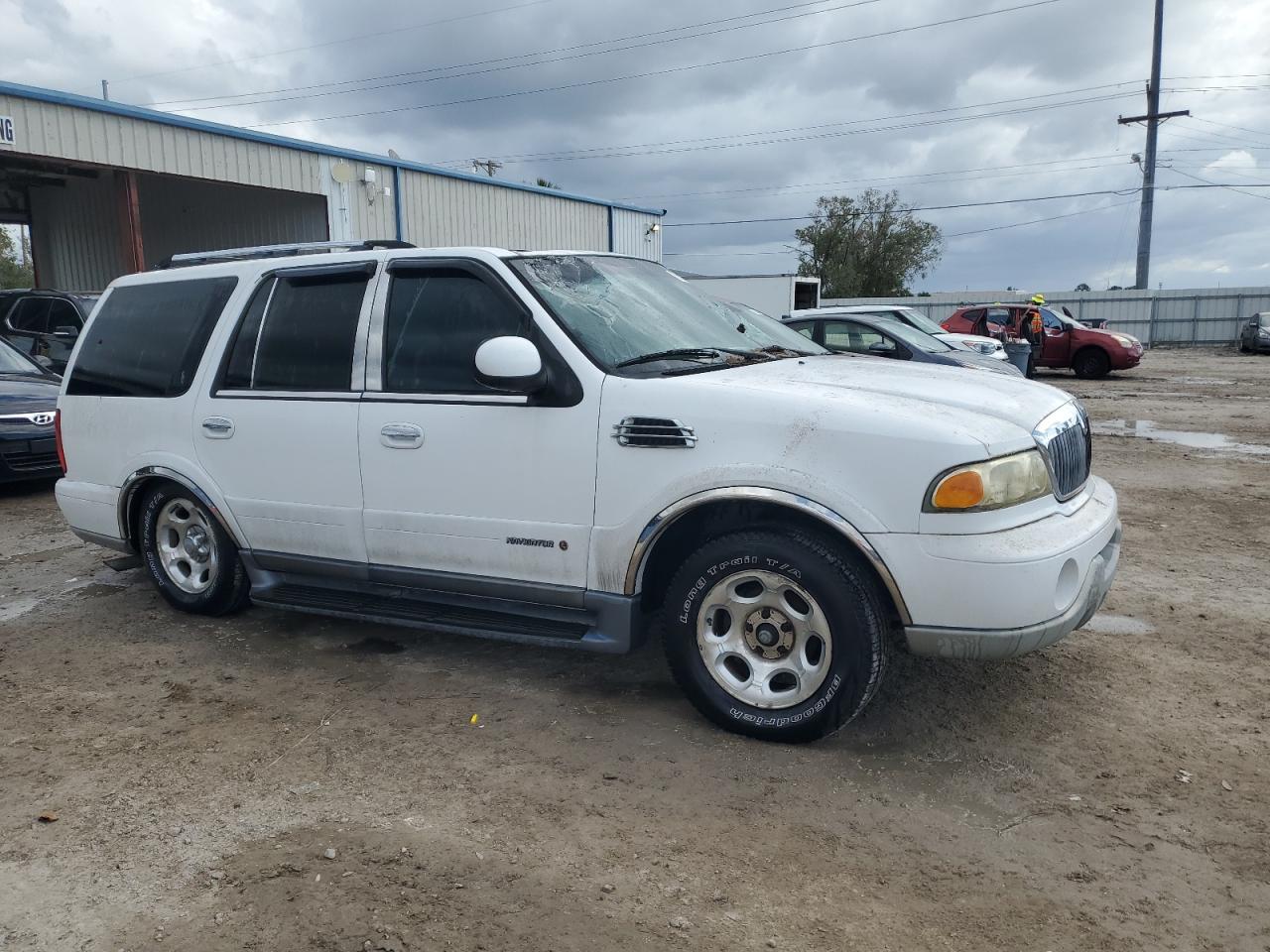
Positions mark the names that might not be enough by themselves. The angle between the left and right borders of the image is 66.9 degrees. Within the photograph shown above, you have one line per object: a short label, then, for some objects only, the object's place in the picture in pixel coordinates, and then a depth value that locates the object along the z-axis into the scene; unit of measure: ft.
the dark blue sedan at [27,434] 27.89
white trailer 81.46
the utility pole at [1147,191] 133.90
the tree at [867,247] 207.82
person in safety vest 68.48
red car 70.59
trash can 58.59
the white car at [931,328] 45.23
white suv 10.55
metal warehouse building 49.47
